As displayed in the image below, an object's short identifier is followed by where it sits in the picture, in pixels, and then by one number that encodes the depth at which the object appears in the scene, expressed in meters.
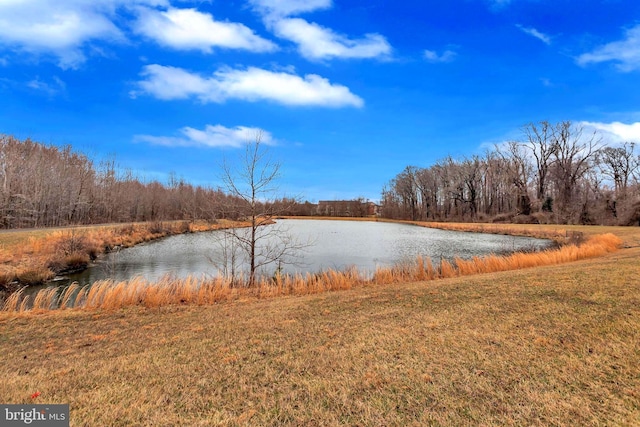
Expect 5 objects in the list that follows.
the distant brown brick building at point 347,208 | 86.81
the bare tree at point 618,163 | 42.62
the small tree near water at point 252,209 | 10.04
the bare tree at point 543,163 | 47.66
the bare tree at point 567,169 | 44.12
